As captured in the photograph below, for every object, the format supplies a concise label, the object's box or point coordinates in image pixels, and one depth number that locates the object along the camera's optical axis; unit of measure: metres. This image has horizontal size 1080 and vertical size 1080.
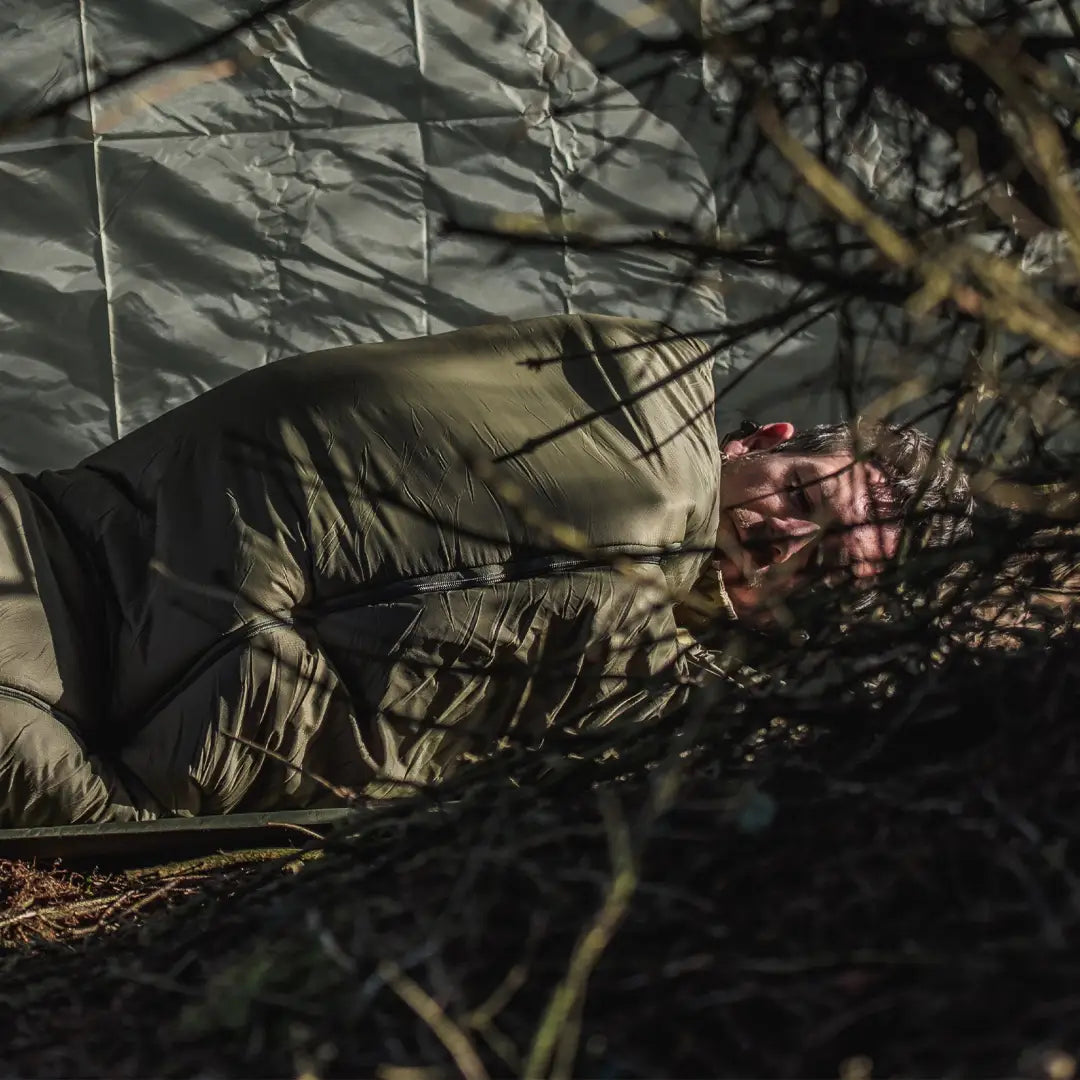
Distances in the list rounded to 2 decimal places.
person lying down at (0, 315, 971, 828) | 2.84
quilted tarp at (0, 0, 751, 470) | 3.59
